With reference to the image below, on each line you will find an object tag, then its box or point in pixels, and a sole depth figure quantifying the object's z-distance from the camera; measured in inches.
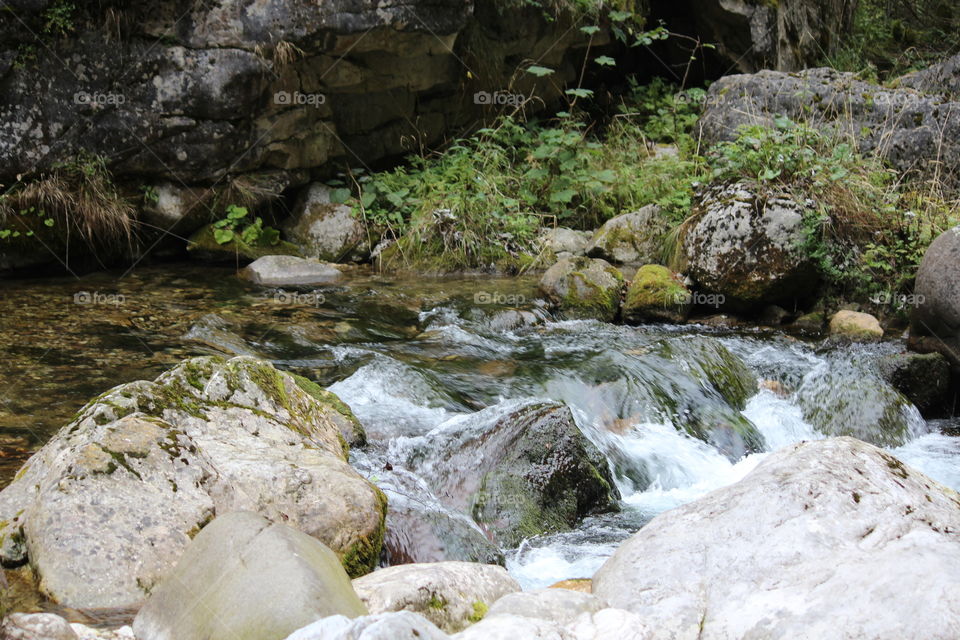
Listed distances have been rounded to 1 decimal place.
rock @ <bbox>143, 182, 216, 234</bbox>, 312.5
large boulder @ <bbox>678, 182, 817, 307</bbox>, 274.5
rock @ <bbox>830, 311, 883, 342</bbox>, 257.4
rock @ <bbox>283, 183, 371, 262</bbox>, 340.8
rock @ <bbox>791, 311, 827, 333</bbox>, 272.1
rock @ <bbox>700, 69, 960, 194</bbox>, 317.7
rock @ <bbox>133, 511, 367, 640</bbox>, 80.4
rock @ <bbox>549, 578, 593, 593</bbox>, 115.0
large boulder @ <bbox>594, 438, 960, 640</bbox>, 77.0
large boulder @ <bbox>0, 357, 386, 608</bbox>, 97.5
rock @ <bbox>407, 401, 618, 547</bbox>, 146.8
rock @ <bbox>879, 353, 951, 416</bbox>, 223.8
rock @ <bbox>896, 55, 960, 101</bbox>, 363.3
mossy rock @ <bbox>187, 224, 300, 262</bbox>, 323.6
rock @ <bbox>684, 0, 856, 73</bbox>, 443.8
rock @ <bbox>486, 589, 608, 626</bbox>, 83.1
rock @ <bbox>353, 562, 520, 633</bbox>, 93.5
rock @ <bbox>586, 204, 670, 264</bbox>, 326.3
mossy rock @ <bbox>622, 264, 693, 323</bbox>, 278.7
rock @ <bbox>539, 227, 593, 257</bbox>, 341.4
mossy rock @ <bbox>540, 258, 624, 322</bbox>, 279.4
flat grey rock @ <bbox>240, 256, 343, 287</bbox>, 306.7
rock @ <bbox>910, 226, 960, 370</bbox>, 222.4
